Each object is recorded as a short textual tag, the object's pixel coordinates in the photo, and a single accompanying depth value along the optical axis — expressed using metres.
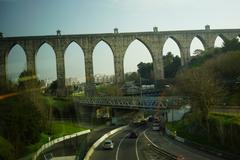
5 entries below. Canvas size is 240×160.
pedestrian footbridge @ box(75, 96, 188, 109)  34.53
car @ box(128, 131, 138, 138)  29.10
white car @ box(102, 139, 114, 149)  23.41
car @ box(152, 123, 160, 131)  34.62
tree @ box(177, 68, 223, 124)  25.34
